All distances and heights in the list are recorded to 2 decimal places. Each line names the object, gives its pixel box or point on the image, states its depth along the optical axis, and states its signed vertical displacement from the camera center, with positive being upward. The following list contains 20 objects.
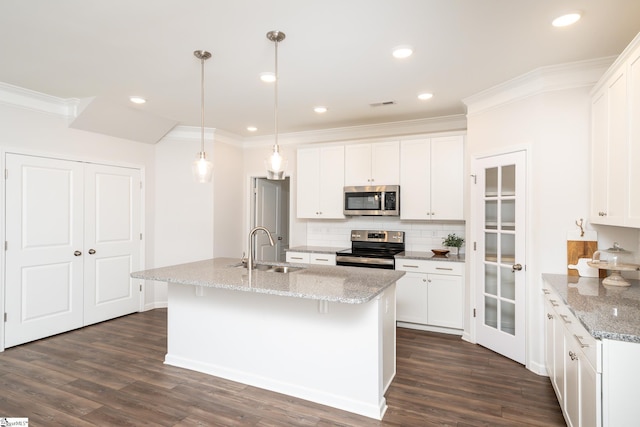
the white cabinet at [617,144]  2.11 +0.48
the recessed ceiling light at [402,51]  2.65 +1.25
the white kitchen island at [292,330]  2.42 -0.91
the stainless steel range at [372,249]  4.36 -0.49
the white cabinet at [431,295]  4.02 -0.95
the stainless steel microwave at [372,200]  4.50 +0.18
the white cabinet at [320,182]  4.91 +0.45
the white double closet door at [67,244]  3.69 -0.36
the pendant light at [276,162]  2.54 +0.38
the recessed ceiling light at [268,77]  3.16 +1.26
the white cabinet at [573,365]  1.63 -0.85
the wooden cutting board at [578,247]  2.91 -0.27
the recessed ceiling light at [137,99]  3.86 +1.27
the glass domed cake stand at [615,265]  2.47 -0.36
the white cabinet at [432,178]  4.18 +0.44
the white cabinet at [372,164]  4.54 +0.67
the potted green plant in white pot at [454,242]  4.34 -0.34
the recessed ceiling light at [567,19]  2.21 +1.25
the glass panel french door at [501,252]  3.23 -0.37
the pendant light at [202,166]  2.77 +0.38
